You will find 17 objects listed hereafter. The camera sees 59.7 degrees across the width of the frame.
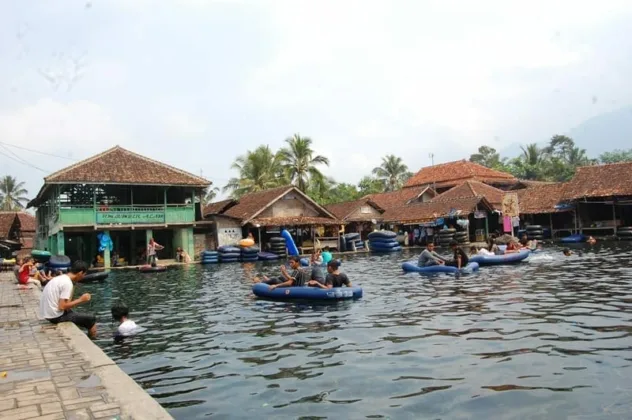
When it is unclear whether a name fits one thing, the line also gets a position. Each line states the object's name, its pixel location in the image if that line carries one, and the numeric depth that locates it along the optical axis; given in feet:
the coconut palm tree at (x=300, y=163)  150.51
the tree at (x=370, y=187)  204.13
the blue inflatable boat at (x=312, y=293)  42.22
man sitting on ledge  32.42
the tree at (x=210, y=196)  194.37
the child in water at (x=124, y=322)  33.58
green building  98.43
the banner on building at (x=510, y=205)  95.09
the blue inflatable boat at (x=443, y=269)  59.11
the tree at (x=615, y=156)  245.24
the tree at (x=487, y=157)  232.32
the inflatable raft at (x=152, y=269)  87.40
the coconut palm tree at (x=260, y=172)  149.79
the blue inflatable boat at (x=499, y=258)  67.15
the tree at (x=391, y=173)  201.36
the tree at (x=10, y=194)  201.26
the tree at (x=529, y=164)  209.36
